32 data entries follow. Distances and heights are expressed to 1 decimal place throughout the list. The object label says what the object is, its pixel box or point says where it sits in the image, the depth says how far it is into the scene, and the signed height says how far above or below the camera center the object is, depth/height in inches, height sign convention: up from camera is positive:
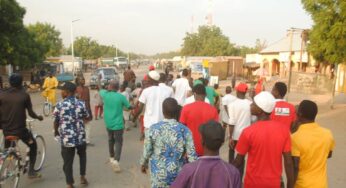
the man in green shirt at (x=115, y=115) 275.3 -45.9
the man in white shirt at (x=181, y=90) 362.0 -34.4
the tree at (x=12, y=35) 985.5 +42.3
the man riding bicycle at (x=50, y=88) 569.9 -56.2
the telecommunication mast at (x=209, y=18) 4672.7 +466.5
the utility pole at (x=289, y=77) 696.9 -38.4
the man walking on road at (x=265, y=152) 136.7 -35.3
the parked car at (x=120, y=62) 2979.6 -77.8
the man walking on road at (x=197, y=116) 194.4 -31.9
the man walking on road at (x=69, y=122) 224.5 -42.8
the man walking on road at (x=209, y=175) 103.3 -33.2
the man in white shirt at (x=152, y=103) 243.1 -32.1
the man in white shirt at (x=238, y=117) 232.8 -38.3
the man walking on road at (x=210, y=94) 346.7 -36.8
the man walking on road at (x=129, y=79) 493.7 -34.5
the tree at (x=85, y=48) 3388.3 +40.3
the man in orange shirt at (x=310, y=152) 139.9 -35.7
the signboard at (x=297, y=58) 1392.6 -3.1
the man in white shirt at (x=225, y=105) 319.9 -43.1
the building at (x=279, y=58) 1510.8 -4.5
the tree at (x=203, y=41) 2768.2 +113.5
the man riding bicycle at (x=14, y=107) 229.3 -35.0
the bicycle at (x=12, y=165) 215.0 -69.9
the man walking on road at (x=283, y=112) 196.5 -29.5
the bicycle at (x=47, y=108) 577.3 -88.2
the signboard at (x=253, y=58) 1901.6 -11.8
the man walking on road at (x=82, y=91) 410.9 -44.4
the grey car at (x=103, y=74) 1137.4 -67.0
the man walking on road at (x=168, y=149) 145.0 -37.2
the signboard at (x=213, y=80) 1142.0 -76.3
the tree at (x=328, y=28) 496.4 +40.2
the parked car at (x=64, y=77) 1280.3 -88.4
